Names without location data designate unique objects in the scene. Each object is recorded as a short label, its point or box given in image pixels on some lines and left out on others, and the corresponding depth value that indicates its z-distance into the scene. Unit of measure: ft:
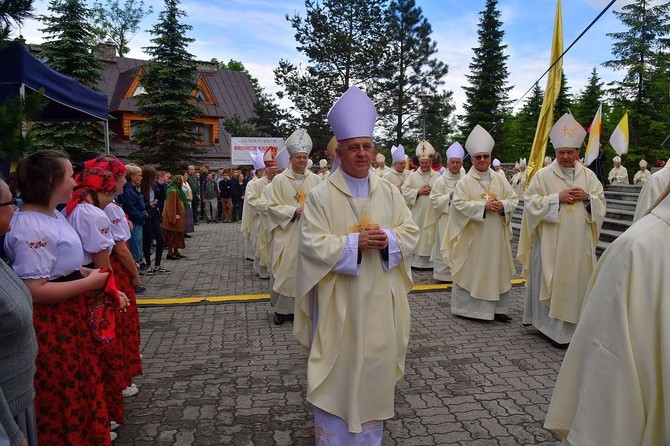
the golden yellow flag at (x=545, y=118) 29.91
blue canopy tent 17.37
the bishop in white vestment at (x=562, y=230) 19.71
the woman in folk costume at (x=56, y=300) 9.53
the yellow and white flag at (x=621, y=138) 53.26
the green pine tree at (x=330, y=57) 107.04
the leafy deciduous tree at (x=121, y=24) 152.77
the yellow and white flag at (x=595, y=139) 44.24
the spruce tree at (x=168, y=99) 88.69
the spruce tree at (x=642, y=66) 119.03
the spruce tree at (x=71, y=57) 70.79
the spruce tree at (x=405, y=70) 116.37
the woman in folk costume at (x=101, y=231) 11.85
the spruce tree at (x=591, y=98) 132.26
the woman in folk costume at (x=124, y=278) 14.53
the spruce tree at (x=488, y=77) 143.74
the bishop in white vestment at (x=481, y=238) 23.08
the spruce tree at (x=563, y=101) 135.54
